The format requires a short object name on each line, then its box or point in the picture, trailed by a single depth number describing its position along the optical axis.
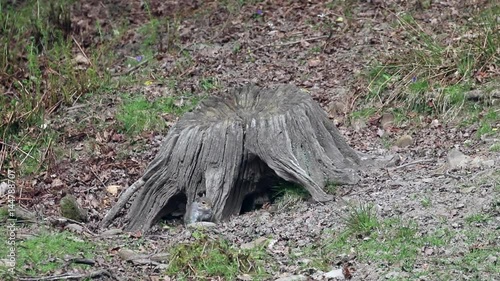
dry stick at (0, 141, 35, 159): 18.12
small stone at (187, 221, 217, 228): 13.87
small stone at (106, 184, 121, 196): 16.94
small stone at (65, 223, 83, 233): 14.27
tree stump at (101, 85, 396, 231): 14.52
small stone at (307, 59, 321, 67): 21.31
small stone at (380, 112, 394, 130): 18.31
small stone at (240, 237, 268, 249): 12.91
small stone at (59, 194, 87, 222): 15.12
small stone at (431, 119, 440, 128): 17.69
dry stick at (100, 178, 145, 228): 15.20
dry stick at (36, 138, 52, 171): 17.99
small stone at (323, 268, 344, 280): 11.56
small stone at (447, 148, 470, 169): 15.02
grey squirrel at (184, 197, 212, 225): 14.45
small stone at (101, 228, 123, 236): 14.45
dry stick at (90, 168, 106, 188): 17.23
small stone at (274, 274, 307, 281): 11.56
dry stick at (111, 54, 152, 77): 21.97
